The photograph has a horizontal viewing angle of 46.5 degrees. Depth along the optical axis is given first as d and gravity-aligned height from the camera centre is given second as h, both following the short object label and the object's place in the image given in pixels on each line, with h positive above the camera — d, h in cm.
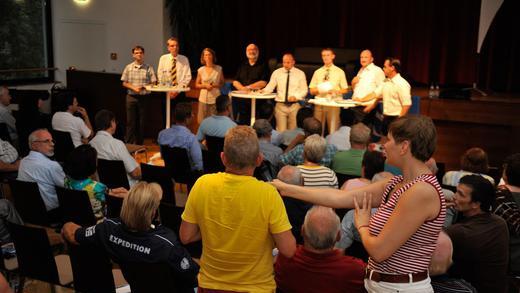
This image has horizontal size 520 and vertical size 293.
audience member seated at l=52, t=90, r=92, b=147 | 667 -74
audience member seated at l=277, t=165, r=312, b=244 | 371 -93
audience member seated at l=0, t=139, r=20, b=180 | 544 -98
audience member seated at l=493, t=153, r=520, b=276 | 348 -82
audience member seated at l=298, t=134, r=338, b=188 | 410 -74
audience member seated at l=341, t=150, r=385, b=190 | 382 -66
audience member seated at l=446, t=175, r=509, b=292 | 302 -89
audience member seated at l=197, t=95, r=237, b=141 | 661 -70
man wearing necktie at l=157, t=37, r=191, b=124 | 912 -17
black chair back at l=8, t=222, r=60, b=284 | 322 -107
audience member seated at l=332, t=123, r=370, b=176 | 492 -76
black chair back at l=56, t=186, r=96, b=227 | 384 -96
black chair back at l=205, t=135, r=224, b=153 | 631 -89
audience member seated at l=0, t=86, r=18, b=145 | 703 -74
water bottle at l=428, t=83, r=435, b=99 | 918 -47
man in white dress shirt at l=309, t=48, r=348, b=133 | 848 -33
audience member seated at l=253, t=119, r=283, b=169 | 536 -76
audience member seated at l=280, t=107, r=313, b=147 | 621 -77
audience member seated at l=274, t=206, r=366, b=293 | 250 -84
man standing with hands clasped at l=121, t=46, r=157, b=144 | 902 -54
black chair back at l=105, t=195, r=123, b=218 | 382 -95
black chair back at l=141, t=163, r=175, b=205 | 470 -94
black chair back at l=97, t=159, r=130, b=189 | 491 -95
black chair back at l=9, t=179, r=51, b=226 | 409 -101
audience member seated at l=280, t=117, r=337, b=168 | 510 -77
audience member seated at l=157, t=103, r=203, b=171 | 598 -80
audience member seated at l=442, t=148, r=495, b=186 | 454 -76
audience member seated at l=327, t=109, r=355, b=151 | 609 -78
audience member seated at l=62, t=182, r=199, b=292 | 275 -84
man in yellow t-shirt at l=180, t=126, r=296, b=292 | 232 -63
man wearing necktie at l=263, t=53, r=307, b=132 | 866 -43
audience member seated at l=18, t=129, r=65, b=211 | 446 -85
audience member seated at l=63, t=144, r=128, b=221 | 406 -82
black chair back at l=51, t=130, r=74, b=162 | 638 -94
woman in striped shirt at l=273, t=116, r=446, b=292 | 200 -52
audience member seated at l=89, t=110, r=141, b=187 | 524 -79
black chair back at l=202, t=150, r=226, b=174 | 571 -97
